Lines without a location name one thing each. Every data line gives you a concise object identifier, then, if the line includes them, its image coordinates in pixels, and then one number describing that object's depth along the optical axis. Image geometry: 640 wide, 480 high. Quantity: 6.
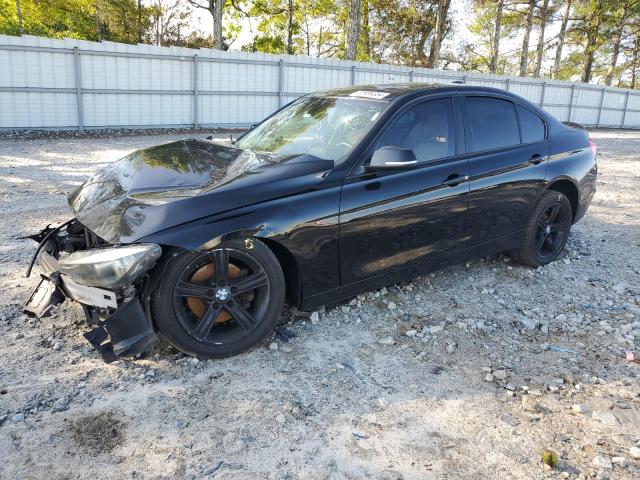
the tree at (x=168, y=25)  34.88
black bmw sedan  3.05
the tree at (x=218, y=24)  21.41
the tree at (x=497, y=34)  31.59
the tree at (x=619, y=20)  35.84
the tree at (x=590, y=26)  36.00
